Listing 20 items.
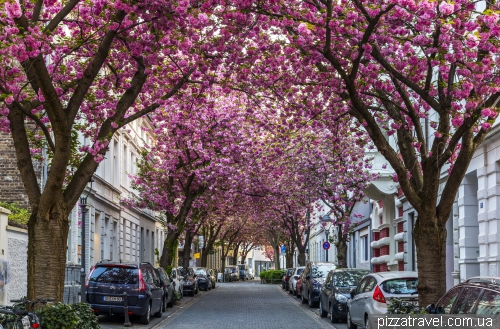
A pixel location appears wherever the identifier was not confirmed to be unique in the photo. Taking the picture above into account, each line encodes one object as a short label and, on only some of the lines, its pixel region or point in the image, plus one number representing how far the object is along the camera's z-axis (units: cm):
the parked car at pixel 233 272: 7688
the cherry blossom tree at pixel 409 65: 1115
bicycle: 891
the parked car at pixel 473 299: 775
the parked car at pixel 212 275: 4613
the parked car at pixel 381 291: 1403
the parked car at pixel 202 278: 4253
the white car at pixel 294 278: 3481
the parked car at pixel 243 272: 8594
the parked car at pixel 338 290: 1912
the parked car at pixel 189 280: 3541
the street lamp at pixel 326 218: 3361
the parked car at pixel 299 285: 3065
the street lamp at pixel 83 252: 1895
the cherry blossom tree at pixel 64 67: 1139
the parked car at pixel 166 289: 2365
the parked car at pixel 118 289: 1916
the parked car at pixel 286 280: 4188
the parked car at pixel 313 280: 2605
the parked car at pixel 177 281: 3006
